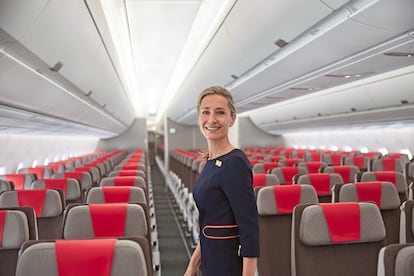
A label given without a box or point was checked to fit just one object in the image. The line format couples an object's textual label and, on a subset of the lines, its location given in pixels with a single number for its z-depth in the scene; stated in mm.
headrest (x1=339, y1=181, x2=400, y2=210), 3695
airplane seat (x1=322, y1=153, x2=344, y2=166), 10501
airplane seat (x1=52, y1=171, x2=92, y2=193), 6496
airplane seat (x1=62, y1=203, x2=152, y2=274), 2898
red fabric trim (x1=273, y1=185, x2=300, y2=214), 3717
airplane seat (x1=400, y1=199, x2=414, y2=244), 2771
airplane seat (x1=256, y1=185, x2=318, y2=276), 3658
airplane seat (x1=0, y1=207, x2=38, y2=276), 2883
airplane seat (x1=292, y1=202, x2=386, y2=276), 2748
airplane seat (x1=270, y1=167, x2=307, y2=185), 5969
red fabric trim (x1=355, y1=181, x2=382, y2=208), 3717
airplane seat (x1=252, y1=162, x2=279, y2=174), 6959
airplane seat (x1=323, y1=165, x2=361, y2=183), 6004
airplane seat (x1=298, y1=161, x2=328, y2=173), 7293
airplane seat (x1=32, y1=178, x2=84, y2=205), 5348
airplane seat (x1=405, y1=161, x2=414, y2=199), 6535
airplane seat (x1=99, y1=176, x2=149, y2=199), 4980
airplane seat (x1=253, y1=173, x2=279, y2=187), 4945
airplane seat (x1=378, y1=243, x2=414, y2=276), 1737
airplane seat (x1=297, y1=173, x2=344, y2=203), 4836
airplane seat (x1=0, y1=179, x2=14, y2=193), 5875
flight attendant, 1939
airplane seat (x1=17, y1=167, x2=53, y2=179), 8539
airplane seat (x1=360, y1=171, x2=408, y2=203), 4699
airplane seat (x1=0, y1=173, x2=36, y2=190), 6859
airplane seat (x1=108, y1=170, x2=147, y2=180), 6152
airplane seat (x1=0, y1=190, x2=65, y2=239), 4234
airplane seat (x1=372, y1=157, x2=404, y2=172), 7676
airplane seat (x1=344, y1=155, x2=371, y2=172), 8695
